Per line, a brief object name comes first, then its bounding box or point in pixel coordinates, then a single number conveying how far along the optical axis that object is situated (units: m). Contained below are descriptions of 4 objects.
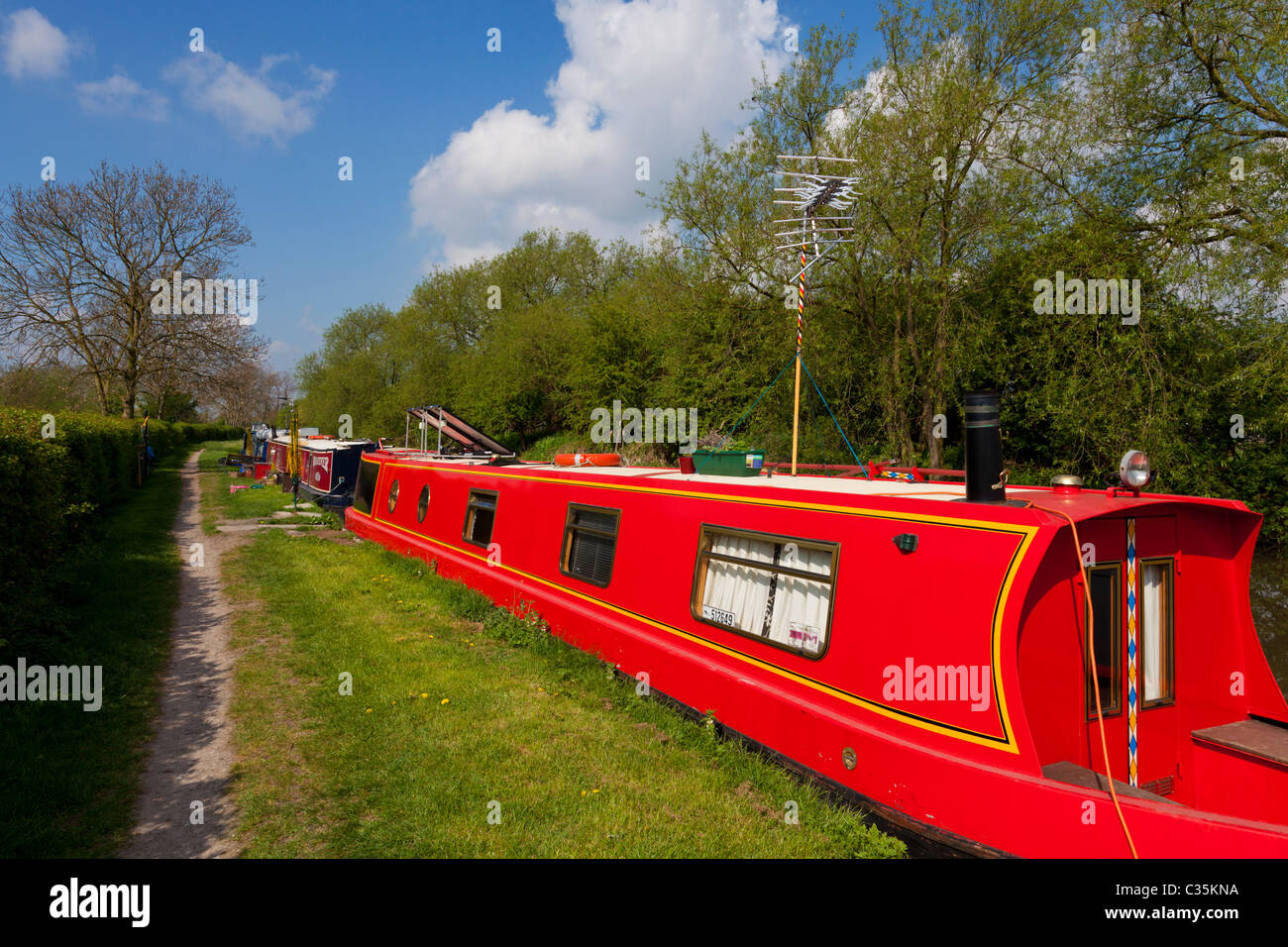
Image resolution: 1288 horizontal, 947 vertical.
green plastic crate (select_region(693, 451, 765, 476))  7.02
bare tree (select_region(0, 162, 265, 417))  27.17
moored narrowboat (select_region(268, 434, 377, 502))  18.36
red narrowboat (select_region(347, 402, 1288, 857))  3.56
